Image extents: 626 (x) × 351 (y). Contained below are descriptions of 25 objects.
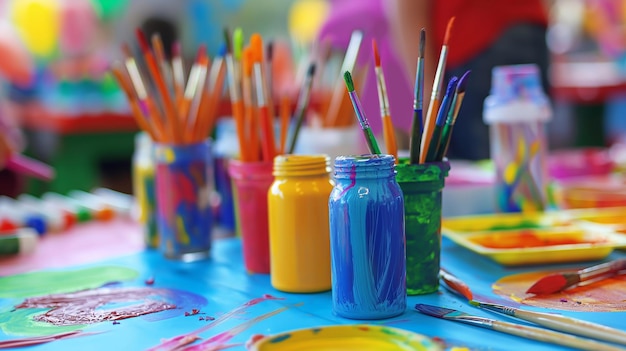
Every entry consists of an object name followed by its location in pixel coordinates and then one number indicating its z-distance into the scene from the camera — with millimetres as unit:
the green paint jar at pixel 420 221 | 720
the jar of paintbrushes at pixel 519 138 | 1089
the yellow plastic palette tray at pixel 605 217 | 1019
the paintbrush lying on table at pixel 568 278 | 706
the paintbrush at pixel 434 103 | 689
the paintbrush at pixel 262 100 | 847
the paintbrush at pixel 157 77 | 918
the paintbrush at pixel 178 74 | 1004
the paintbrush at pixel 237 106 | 882
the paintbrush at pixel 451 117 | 683
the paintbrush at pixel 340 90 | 978
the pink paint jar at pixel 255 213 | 856
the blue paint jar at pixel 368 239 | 637
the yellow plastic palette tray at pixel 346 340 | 570
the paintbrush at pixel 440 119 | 685
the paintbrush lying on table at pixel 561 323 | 539
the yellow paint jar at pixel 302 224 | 740
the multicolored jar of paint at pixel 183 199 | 963
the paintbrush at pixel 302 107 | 880
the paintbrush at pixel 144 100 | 956
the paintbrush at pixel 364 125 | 680
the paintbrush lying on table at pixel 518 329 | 534
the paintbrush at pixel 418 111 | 676
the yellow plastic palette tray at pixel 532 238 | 822
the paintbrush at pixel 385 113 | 715
